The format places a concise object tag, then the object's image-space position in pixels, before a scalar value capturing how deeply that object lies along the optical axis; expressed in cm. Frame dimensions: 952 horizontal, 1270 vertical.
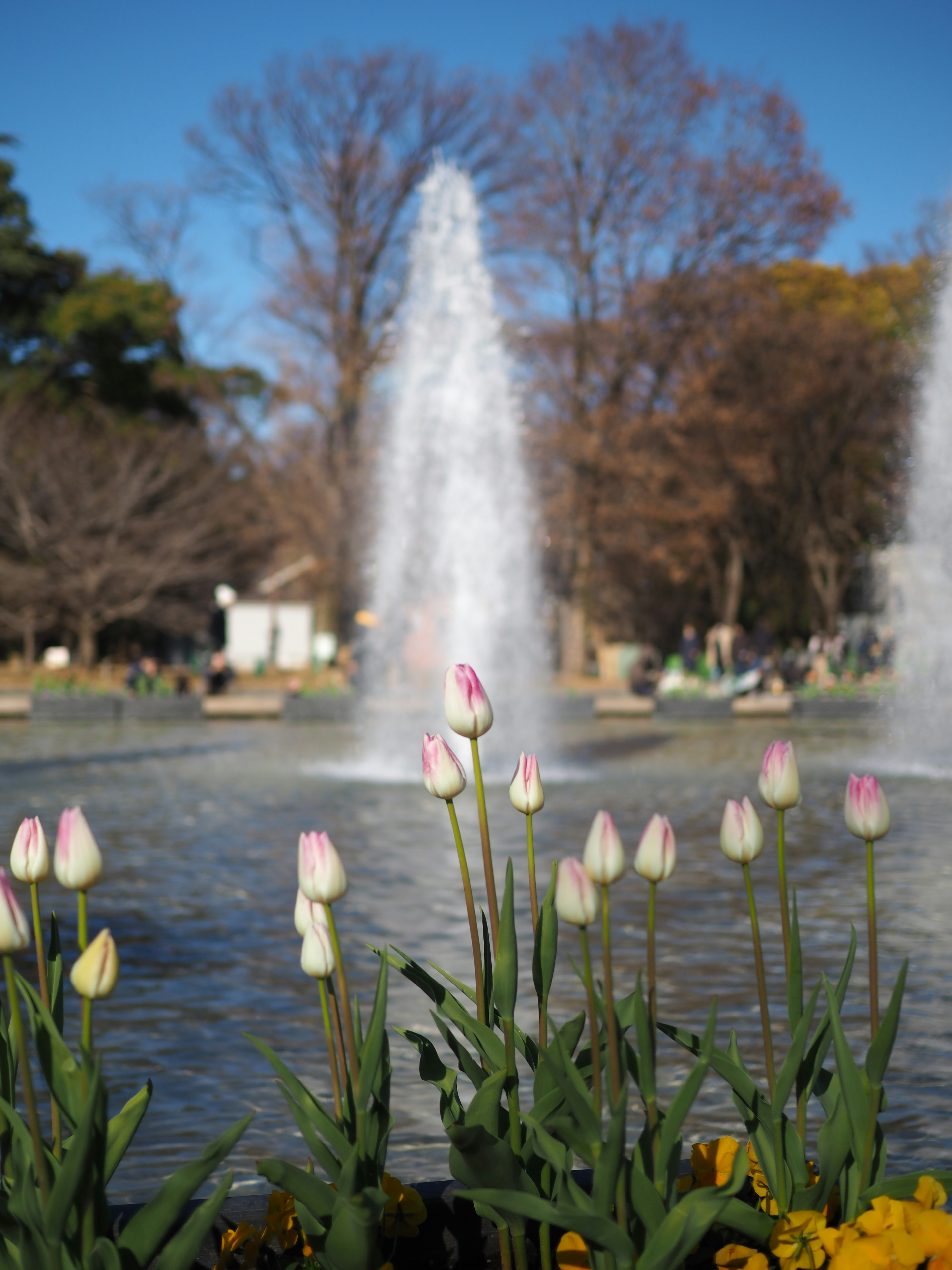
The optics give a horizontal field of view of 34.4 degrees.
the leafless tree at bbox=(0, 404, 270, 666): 4059
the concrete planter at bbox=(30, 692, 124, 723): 2525
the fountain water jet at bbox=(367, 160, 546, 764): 2081
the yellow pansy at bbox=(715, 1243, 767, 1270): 257
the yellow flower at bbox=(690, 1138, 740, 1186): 279
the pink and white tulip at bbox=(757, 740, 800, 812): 267
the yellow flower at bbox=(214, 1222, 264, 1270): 263
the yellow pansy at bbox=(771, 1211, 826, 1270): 250
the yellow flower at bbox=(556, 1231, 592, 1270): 248
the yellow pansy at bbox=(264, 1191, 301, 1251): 265
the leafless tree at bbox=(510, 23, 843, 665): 4153
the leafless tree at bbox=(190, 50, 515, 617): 4334
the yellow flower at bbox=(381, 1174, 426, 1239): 271
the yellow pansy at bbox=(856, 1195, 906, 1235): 247
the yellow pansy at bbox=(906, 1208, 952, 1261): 242
